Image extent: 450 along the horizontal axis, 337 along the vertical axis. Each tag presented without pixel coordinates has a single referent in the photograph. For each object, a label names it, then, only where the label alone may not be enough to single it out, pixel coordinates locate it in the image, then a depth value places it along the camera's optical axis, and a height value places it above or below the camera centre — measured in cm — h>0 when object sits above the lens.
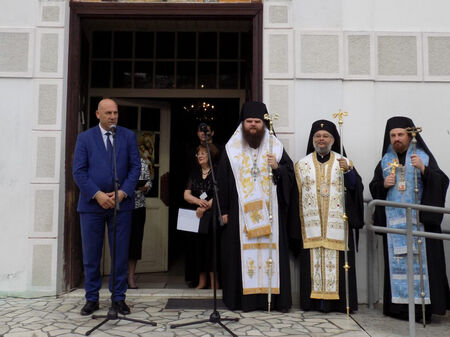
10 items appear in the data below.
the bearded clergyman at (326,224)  457 -15
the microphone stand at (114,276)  393 -59
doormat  466 -100
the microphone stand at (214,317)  392 -95
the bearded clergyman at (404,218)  429 -8
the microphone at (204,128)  407 +73
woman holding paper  534 -3
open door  663 +70
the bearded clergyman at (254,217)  458 -8
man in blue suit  437 +11
